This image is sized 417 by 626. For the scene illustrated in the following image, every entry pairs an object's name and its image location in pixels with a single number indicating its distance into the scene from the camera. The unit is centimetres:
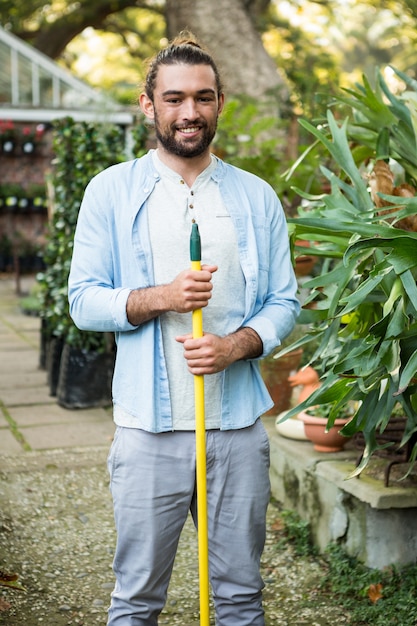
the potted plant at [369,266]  263
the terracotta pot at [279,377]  437
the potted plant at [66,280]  534
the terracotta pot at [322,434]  355
